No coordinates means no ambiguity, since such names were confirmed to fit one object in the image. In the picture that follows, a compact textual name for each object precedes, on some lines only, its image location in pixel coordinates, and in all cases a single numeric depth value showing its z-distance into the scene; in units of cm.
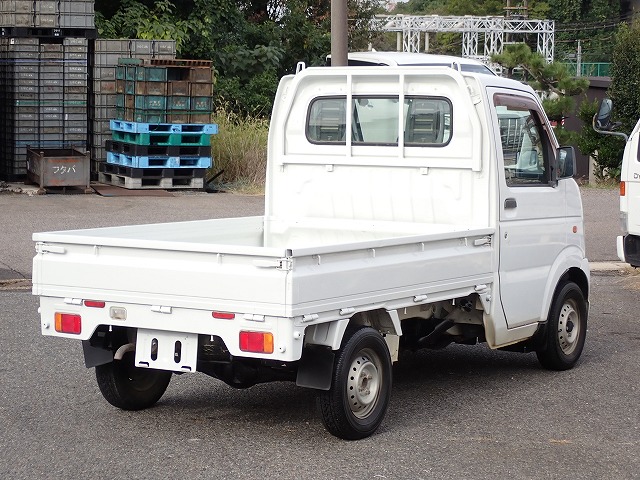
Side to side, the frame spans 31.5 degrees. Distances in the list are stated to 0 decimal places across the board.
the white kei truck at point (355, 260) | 639
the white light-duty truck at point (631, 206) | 1212
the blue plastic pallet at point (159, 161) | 2000
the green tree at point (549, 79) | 3509
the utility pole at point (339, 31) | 1419
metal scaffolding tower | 7119
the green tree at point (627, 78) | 3170
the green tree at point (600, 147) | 3123
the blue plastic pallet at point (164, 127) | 1972
